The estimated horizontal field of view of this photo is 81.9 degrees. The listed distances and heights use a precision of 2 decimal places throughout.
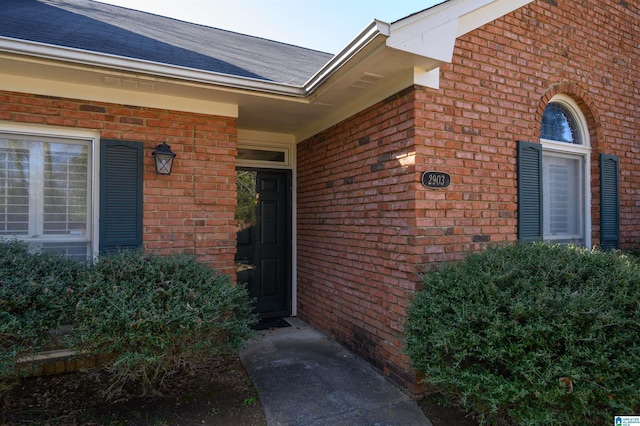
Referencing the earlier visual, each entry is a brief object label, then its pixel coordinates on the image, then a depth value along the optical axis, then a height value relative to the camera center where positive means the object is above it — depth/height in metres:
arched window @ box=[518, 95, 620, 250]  4.37 +0.49
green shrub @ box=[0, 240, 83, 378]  2.39 -0.58
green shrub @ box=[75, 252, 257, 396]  2.55 -0.70
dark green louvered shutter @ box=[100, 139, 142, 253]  3.60 +0.22
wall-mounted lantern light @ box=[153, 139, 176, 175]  3.74 +0.61
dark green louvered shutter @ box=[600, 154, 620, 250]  4.58 +0.22
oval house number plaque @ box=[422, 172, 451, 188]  3.29 +0.36
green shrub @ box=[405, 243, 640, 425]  2.06 -0.73
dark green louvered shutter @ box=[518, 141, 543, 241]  3.85 +0.30
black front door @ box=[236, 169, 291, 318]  5.47 -0.29
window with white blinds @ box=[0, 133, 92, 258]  3.41 +0.25
